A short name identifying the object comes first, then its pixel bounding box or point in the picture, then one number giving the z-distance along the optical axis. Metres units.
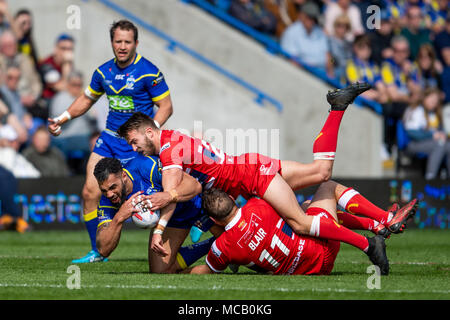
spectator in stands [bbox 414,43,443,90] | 18.28
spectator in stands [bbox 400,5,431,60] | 19.09
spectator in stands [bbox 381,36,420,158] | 17.00
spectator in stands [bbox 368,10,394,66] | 18.12
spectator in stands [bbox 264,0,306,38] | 18.34
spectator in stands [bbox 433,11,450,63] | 19.14
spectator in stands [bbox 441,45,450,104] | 18.06
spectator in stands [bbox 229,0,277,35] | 17.95
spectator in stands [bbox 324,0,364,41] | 18.47
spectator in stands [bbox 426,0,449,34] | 20.73
